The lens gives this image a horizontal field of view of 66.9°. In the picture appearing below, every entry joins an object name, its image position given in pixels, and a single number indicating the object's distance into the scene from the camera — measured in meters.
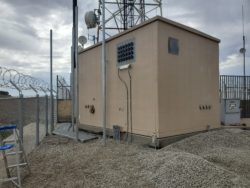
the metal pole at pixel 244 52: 9.99
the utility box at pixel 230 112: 7.56
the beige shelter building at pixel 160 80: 4.80
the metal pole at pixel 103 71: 5.25
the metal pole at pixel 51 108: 6.88
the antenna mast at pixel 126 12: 9.11
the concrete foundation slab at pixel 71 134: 5.75
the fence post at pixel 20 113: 4.45
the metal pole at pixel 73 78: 6.32
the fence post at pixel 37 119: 5.38
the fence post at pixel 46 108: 6.30
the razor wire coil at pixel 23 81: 4.45
